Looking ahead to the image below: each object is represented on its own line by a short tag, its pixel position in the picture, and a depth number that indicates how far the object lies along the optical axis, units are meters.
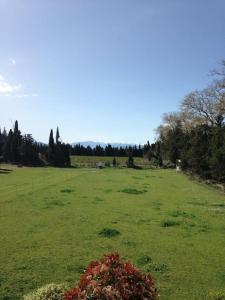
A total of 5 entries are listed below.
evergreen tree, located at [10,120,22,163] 77.97
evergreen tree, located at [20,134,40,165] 76.29
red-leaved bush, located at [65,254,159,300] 3.93
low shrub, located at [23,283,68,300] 5.12
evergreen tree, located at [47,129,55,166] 82.50
